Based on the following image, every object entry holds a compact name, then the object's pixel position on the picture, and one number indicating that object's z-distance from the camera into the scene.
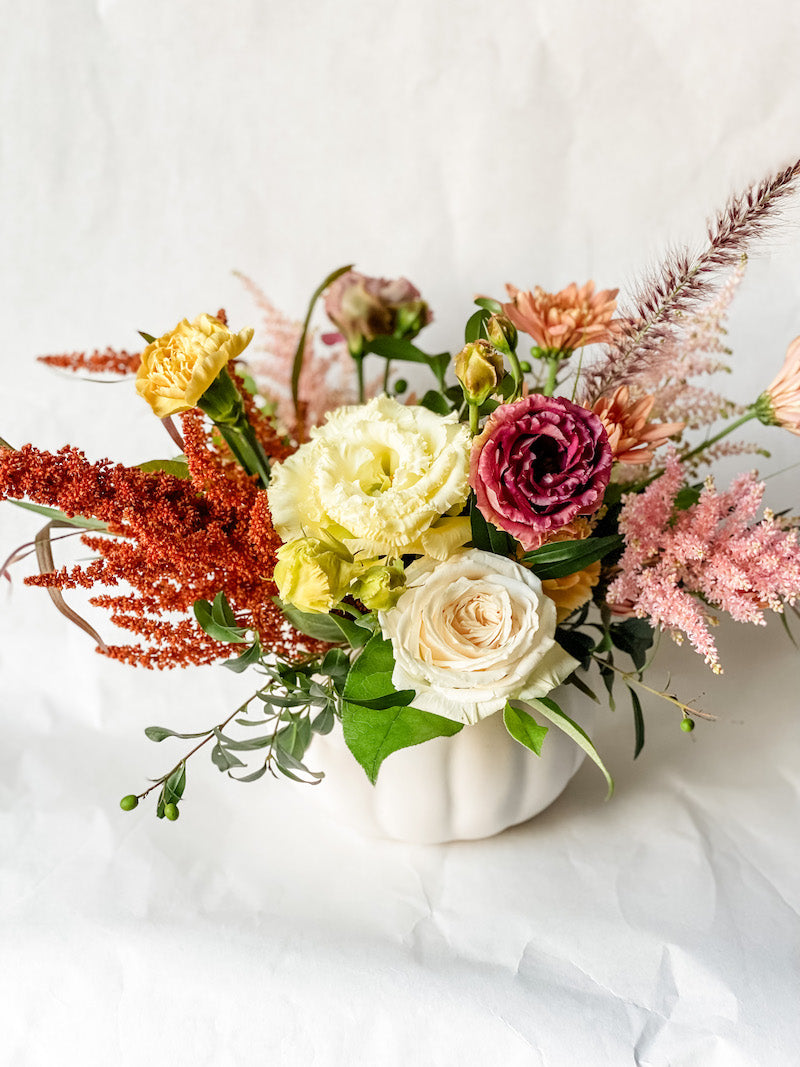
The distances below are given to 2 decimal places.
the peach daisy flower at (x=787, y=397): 0.60
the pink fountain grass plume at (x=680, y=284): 0.56
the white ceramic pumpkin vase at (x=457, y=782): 0.65
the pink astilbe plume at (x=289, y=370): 0.87
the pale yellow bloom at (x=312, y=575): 0.51
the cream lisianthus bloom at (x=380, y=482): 0.53
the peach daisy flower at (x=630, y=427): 0.57
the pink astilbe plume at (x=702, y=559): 0.55
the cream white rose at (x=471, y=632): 0.53
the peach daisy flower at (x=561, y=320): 0.65
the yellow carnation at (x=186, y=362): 0.55
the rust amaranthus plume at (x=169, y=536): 0.54
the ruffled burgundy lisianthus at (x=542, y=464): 0.50
